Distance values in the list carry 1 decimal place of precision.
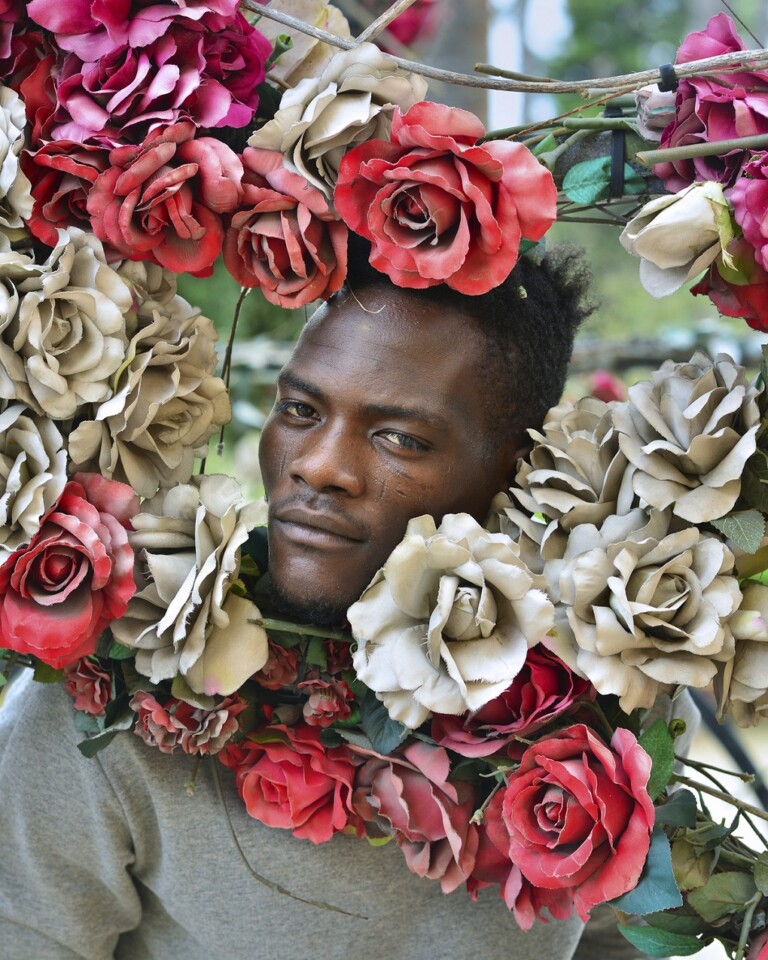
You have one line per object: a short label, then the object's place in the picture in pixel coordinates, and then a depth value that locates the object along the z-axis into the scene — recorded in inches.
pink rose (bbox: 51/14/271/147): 38.5
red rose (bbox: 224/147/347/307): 39.5
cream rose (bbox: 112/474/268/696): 39.2
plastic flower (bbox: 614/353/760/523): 39.0
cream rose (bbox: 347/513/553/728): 36.3
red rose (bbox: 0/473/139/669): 37.2
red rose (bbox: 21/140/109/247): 38.7
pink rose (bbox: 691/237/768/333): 37.9
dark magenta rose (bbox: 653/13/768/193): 37.6
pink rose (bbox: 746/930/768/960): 39.4
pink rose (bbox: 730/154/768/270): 35.9
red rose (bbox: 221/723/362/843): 44.0
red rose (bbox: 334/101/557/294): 37.0
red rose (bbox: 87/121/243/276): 38.3
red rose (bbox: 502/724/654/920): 36.7
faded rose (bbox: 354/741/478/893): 41.4
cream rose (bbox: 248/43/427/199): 38.7
